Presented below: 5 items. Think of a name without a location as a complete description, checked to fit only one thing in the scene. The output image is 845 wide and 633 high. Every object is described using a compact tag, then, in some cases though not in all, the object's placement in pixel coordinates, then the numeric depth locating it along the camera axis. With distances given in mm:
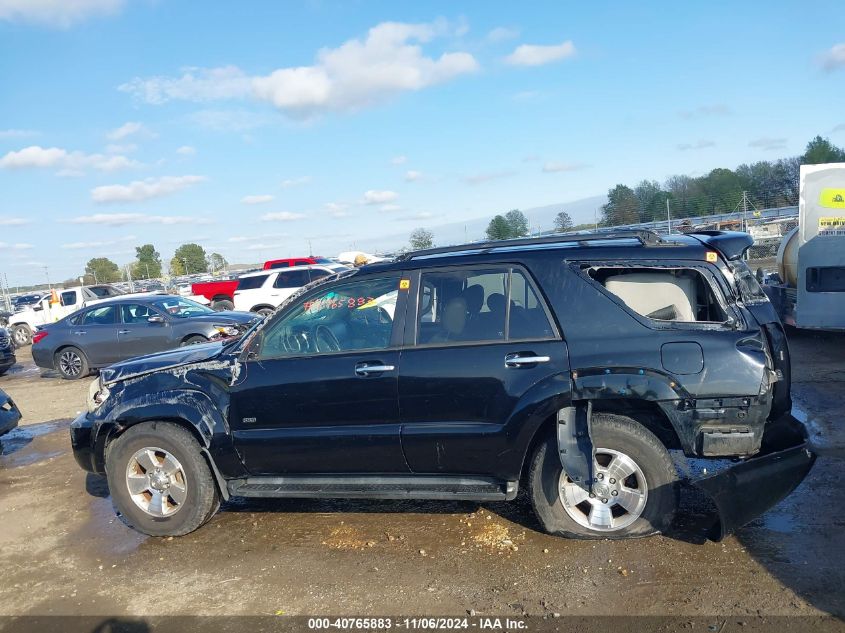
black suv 3865
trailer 8859
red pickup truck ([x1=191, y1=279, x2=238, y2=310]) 21656
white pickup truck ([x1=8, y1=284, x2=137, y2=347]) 22422
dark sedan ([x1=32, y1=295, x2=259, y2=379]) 11281
